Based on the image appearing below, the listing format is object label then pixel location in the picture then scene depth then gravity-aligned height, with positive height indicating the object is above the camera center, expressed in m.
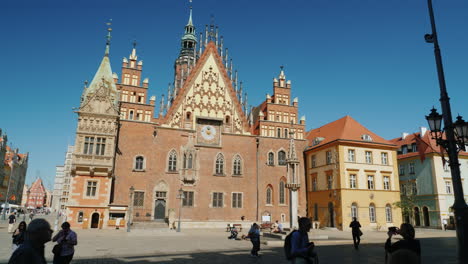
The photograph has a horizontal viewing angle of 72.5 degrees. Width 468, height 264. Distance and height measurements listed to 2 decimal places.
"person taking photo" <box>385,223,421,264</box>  5.25 -0.55
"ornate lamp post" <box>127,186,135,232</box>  32.90 -0.32
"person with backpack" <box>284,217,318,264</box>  6.14 -0.77
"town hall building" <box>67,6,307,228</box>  32.81 +6.06
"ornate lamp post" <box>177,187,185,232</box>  32.45 +0.97
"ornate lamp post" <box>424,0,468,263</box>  7.99 +1.98
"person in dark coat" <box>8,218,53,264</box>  3.49 -0.49
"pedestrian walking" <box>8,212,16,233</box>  24.51 -1.42
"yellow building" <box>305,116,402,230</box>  36.56 +3.05
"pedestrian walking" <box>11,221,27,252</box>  10.31 -1.07
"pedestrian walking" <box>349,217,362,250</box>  17.89 -1.40
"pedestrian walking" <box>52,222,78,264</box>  8.25 -1.12
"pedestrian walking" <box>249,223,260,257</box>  14.58 -1.57
